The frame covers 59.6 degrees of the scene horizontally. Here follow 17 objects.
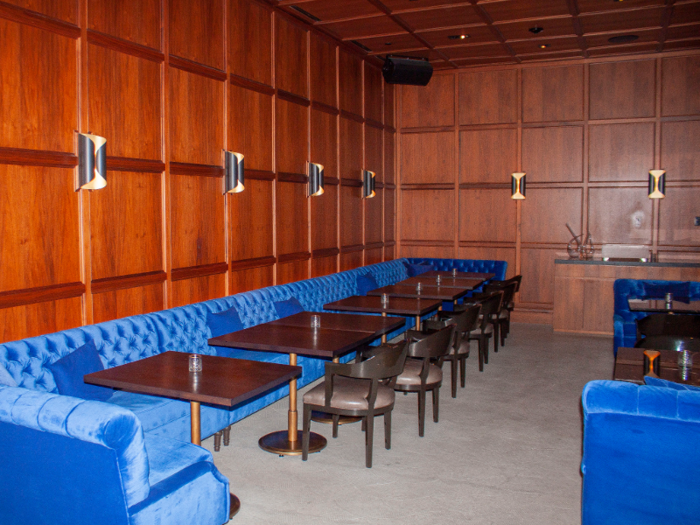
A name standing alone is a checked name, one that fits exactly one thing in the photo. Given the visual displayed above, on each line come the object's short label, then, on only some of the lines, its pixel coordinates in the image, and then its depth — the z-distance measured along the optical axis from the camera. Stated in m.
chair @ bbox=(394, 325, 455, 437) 4.34
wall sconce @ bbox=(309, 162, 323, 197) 7.16
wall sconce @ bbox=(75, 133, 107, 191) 4.12
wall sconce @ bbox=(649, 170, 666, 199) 8.66
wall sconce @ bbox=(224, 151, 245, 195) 5.68
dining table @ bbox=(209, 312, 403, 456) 4.03
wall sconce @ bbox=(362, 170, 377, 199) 8.64
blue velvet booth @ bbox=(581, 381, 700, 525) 2.51
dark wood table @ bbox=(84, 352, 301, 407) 3.08
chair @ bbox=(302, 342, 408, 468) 3.81
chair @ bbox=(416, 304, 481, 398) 5.31
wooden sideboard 8.07
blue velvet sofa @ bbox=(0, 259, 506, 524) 2.44
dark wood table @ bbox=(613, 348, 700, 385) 3.44
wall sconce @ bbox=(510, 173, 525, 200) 9.39
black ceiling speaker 8.76
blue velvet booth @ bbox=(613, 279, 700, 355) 7.26
